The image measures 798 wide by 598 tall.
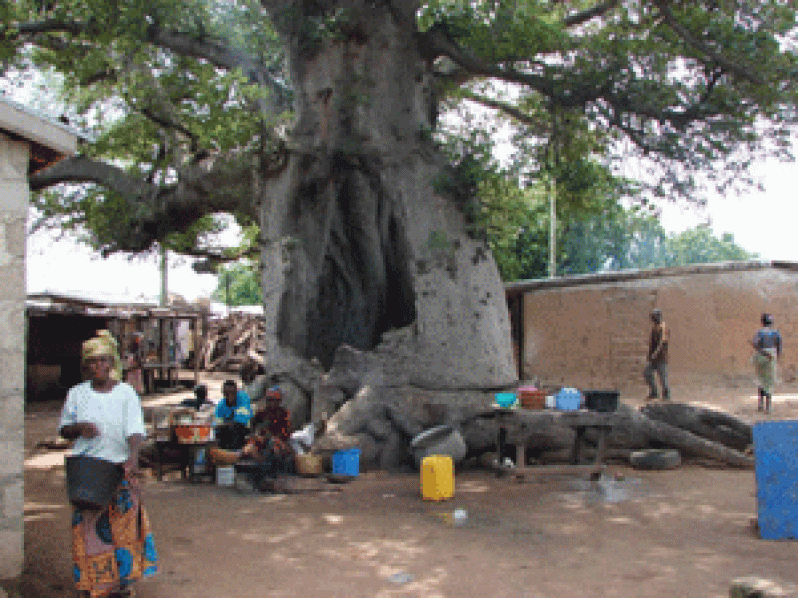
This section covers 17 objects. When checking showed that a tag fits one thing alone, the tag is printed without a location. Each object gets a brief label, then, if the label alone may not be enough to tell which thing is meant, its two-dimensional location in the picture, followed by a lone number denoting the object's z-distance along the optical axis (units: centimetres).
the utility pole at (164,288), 2227
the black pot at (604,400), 726
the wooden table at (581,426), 716
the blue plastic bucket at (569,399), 733
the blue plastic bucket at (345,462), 755
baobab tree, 869
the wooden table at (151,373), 1678
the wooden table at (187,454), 744
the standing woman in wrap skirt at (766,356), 1012
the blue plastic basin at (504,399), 762
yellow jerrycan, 650
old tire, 770
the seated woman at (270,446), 725
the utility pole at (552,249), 2247
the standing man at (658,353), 1145
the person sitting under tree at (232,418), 778
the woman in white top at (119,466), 382
